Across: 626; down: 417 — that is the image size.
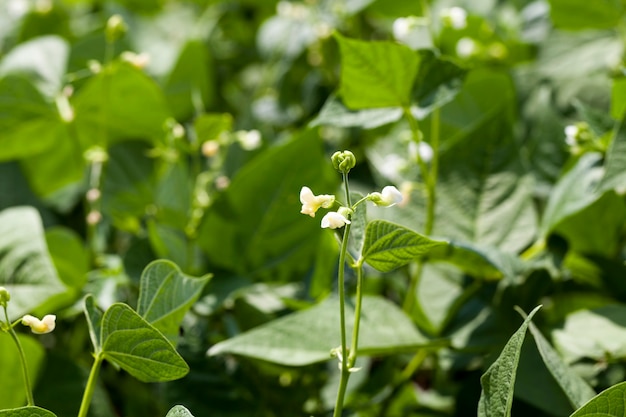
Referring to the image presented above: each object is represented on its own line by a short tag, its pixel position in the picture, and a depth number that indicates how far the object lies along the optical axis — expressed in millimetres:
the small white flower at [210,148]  1240
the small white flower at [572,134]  1169
